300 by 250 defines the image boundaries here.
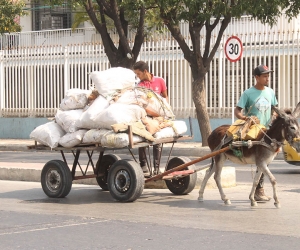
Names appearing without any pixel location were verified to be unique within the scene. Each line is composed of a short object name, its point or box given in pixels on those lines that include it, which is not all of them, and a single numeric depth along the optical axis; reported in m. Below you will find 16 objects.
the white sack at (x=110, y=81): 11.85
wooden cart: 11.30
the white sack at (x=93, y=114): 11.62
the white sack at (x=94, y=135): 11.50
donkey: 10.38
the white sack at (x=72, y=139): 11.77
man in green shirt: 11.01
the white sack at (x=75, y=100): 12.27
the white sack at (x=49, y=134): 12.08
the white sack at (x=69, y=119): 11.98
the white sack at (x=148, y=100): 11.80
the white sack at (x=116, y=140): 11.09
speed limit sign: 23.23
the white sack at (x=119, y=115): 11.37
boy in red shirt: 12.34
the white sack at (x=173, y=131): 11.74
